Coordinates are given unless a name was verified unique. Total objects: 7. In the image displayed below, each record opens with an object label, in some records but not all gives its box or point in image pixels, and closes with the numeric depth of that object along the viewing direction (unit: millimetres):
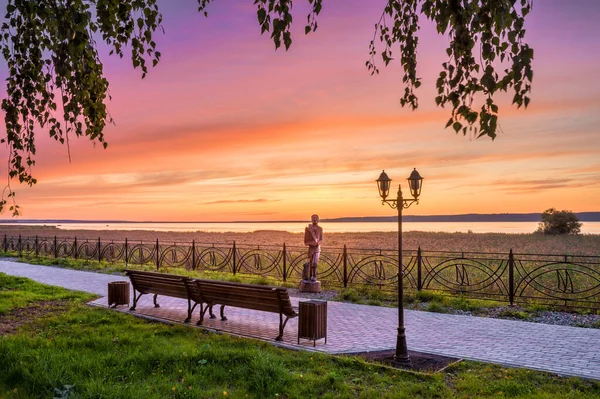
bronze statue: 13672
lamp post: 6992
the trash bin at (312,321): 7707
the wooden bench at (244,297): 7867
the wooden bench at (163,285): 9367
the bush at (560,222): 50219
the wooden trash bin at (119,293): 11016
